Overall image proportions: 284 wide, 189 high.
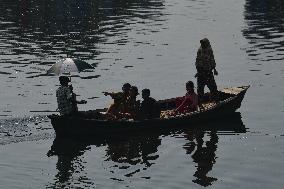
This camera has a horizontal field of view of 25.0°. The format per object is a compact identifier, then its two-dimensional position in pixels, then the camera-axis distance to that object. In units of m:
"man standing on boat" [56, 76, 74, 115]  25.16
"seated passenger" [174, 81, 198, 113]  28.20
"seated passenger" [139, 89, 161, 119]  26.53
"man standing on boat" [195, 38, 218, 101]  29.82
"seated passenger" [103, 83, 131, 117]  26.55
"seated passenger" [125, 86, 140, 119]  26.86
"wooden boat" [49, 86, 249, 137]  25.62
